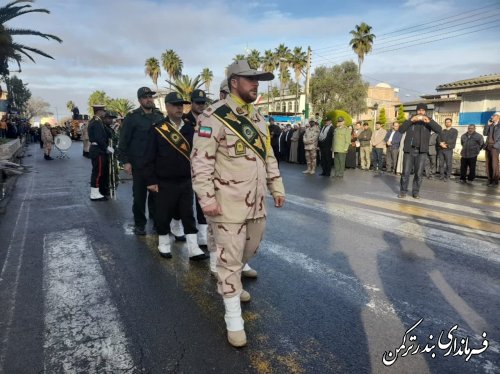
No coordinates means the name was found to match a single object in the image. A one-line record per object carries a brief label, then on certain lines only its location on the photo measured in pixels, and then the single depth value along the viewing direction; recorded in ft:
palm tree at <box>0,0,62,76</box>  50.62
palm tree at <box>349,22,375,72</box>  169.37
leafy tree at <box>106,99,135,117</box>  245.61
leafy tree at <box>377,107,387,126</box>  131.68
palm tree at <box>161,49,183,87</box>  245.04
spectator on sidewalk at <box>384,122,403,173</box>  46.88
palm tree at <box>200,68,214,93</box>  281.13
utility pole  93.16
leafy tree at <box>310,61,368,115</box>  157.99
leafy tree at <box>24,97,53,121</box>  406.37
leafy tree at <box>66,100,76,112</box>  405.49
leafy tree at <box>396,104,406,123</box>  114.16
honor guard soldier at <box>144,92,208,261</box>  15.20
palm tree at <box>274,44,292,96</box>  200.54
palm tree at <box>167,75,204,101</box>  202.64
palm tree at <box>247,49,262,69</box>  207.42
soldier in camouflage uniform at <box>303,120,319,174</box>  44.88
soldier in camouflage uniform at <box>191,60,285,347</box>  9.56
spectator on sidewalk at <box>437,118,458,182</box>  41.11
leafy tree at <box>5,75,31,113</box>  181.57
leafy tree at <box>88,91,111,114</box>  362.33
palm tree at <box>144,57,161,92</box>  250.78
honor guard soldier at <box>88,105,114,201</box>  27.96
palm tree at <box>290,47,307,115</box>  196.03
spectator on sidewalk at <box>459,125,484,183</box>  39.22
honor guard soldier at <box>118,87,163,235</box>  19.72
